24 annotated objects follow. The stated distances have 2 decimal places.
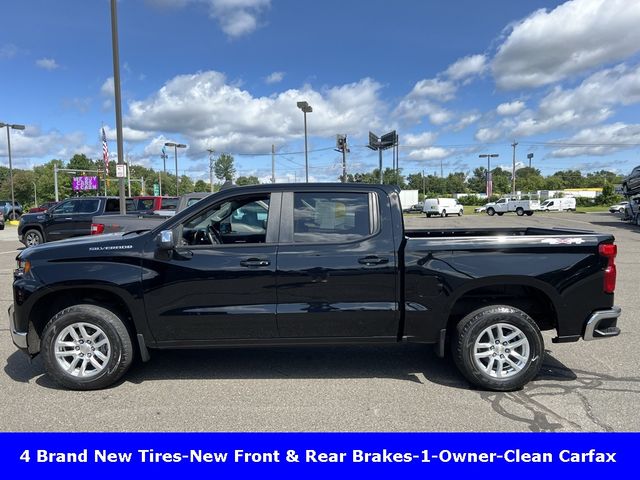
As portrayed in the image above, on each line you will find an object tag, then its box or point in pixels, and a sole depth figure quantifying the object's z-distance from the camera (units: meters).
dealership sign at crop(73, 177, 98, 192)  62.54
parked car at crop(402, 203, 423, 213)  57.70
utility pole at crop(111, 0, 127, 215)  14.00
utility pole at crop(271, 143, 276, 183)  49.66
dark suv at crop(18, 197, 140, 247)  14.53
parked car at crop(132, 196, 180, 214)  14.54
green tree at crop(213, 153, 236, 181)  99.50
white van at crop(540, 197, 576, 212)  54.88
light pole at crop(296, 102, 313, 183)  26.20
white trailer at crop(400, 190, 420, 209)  70.21
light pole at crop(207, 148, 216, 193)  66.11
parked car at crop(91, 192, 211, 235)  9.49
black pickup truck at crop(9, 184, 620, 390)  3.95
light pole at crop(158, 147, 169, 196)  70.20
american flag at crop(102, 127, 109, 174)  42.47
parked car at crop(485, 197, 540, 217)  46.97
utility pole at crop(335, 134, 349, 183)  26.53
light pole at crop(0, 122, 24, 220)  35.34
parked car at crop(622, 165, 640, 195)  25.47
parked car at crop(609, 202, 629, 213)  45.31
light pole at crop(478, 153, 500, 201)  78.19
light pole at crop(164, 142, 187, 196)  43.97
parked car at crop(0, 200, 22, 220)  36.58
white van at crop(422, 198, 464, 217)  45.31
